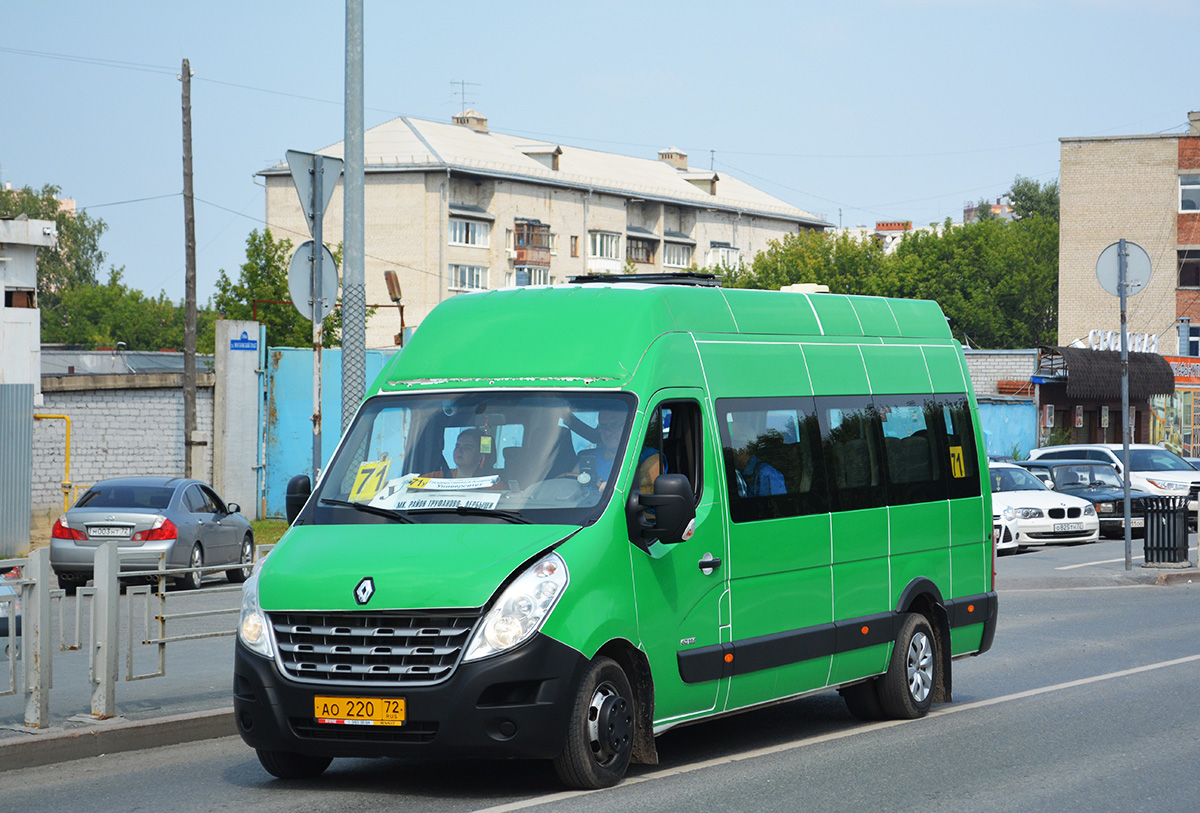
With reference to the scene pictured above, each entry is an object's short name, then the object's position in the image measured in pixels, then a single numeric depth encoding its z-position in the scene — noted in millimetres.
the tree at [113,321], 113062
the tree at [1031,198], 119250
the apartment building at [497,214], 84625
